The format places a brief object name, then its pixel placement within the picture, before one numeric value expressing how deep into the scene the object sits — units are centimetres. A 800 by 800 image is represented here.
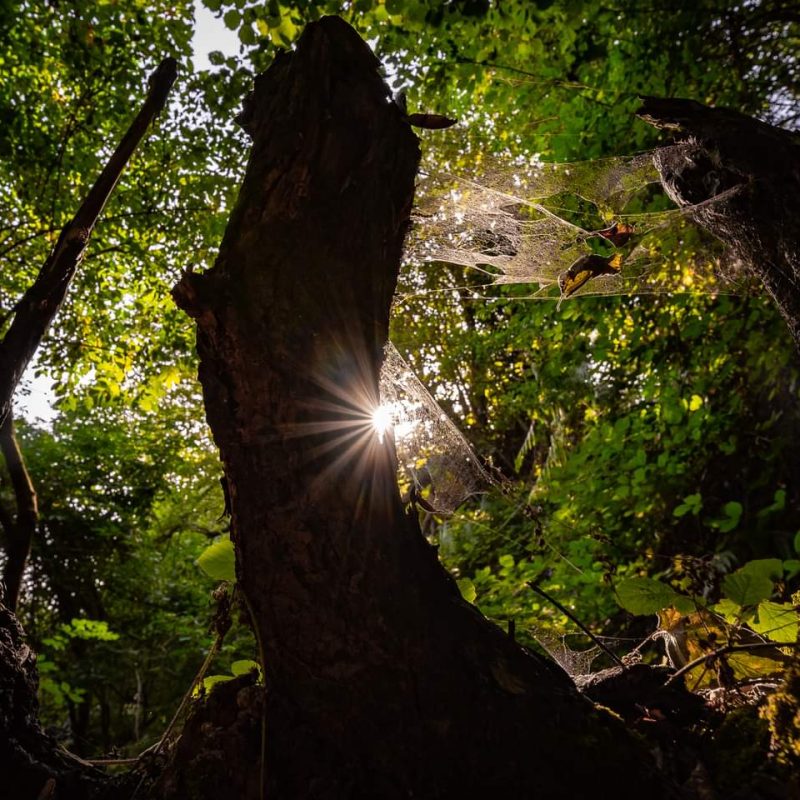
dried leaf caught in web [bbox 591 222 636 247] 193
